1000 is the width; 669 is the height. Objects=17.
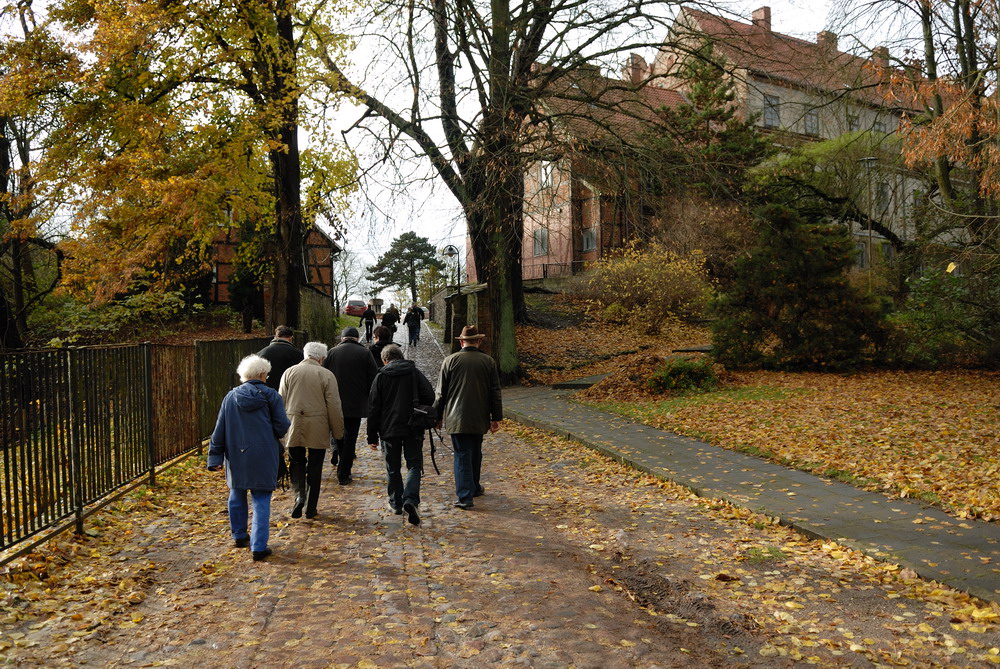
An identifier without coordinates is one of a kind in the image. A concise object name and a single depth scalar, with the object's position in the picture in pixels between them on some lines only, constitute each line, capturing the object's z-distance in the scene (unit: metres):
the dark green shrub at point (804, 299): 18.50
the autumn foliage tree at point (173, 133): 16.94
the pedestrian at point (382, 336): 10.55
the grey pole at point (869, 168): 24.34
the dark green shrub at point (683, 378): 17.47
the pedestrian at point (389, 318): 22.53
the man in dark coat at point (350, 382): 9.48
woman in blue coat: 6.63
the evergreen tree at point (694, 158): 16.92
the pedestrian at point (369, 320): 28.79
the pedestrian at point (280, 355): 9.52
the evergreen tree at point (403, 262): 81.94
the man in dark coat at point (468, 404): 8.43
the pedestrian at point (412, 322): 32.22
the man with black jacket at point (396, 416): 7.89
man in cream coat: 7.90
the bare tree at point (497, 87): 17.08
